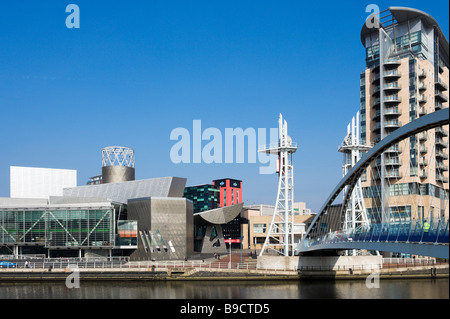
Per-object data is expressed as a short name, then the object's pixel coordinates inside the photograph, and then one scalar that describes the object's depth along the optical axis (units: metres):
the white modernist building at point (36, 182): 107.44
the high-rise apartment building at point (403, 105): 76.31
